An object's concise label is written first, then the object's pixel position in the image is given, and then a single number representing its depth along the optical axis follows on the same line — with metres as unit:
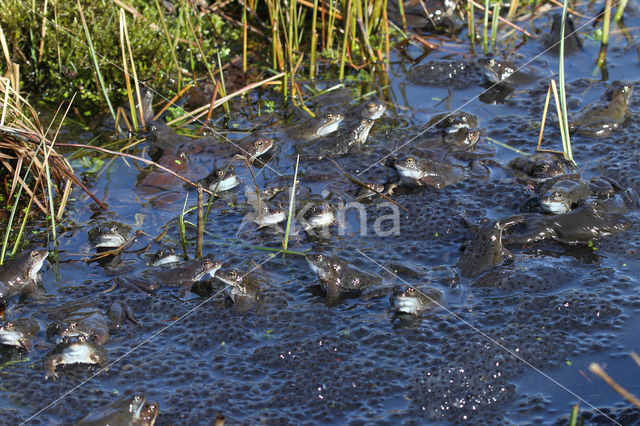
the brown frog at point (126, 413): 7.32
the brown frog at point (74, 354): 8.27
